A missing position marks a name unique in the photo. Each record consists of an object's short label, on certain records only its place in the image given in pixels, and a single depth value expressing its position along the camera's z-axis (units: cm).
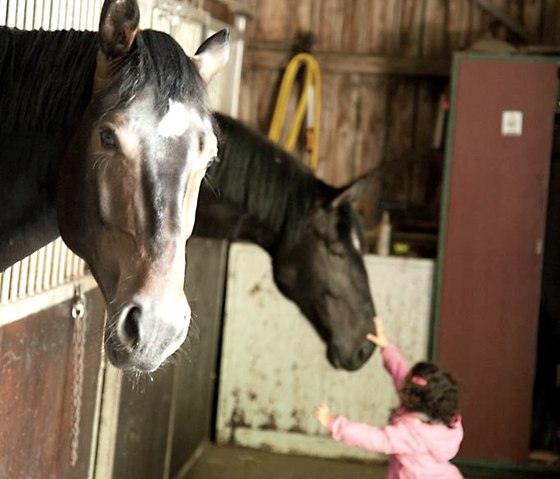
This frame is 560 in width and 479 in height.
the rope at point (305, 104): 505
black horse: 312
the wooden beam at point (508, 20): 495
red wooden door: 444
